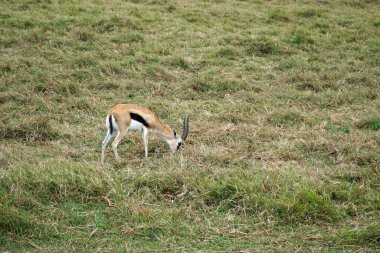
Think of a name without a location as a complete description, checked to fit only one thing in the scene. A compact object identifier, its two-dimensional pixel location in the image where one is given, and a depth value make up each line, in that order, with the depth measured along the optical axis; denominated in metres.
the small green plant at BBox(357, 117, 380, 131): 14.98
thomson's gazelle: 13.07
